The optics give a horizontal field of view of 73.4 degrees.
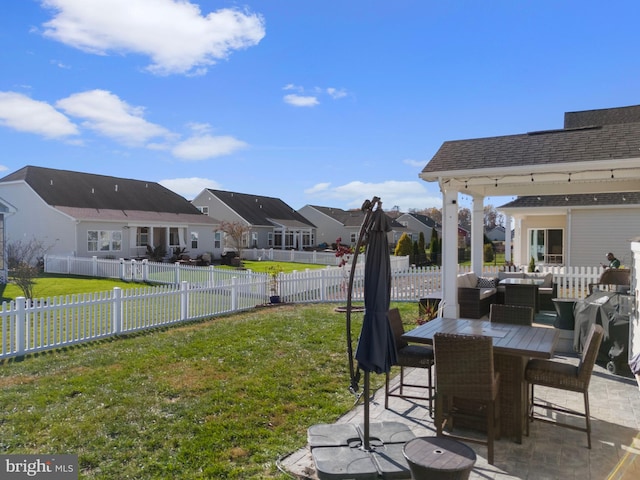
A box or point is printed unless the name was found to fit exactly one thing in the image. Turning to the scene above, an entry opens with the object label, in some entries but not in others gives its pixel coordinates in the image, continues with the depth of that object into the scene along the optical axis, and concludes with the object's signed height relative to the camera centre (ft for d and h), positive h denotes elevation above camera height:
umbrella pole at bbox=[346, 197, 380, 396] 11.66 +0.27
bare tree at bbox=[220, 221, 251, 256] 100.63 +3.94
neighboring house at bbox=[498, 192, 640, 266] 56.49 +3.77
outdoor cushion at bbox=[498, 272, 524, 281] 42.49 -2.75
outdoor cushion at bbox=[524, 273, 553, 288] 37.60 -2.78
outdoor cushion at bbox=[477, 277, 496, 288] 37.90 -3.17
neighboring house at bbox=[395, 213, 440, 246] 179.00 +9.78
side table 9.14 -4.73
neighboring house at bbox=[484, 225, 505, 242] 246.27 +8.22
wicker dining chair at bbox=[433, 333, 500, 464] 12.52 -3.75
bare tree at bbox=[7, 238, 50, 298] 38.45 -2.00
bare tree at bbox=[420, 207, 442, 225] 254.27 +21.44
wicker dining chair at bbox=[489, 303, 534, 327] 18.20 -2.91
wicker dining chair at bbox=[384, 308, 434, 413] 16.37 -4.22
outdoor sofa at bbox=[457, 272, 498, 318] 31.17 -3.61
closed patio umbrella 12.18 -1.59
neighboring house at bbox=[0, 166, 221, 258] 77.20 +5.68
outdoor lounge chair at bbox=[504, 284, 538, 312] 32.99 -3.69
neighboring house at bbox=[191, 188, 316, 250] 119.96 +8.54
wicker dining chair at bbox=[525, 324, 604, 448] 13.47 -4.12
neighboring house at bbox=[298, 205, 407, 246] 149.38 +7.98
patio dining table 13.47 -3.88
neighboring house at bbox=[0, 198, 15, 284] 55.67 -0.14
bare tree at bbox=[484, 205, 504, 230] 254.72 +18.43
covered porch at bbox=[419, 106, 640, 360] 25.00 +5.01
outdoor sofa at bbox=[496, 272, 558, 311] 36.50 -3.89
